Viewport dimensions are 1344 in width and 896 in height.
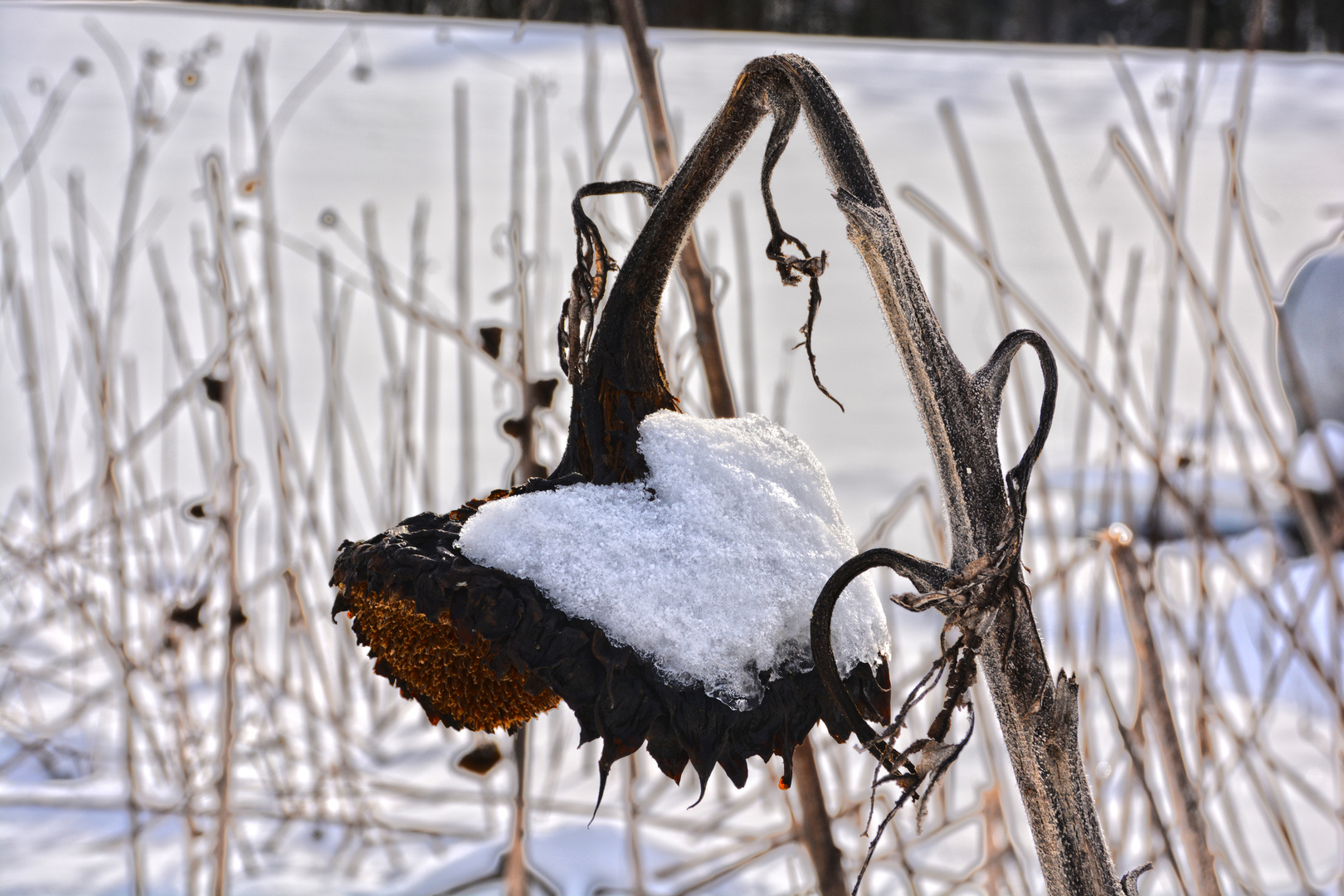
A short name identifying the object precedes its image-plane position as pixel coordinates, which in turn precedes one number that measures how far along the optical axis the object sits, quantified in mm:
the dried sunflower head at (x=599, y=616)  1220
